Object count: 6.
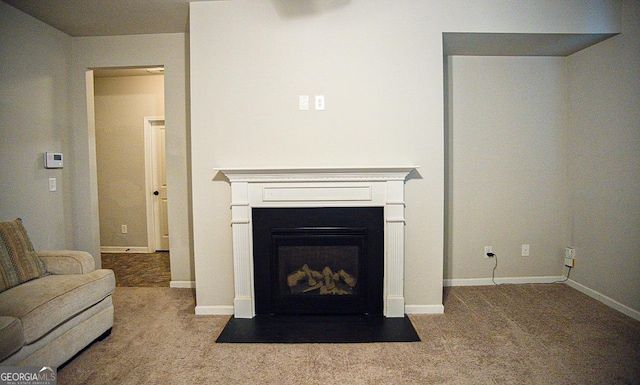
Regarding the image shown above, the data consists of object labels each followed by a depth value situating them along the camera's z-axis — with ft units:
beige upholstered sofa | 6.23
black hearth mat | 8.36
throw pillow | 7.64
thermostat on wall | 10.71
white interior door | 17.30
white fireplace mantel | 9.27
